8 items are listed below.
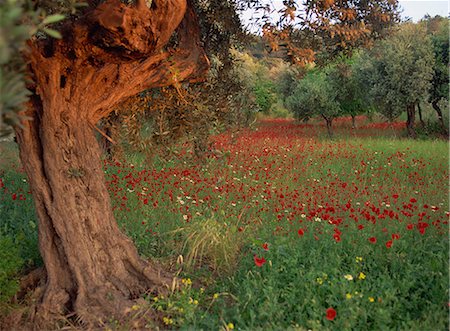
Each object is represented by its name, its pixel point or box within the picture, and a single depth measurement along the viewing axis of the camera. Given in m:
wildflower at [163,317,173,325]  4.85
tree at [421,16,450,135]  21.17
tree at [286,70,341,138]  24.68
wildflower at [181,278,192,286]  5.38
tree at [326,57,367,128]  25.73
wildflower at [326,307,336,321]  4.34
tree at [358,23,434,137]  20.67
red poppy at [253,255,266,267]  5.09
